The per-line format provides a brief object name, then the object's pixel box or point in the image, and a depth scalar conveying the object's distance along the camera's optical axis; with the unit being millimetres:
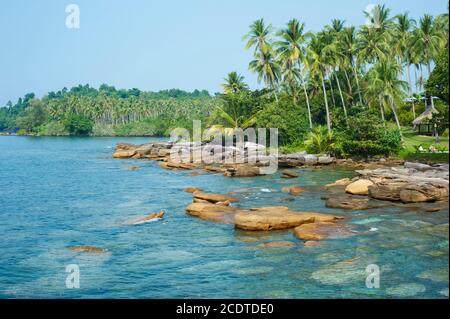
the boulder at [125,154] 69188
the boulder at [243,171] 42219
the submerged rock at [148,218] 24255
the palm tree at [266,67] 62406
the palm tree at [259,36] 61094
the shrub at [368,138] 44156
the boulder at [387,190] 26516
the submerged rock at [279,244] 18503
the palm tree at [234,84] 75312
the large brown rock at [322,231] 19328
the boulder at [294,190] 30912
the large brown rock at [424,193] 25125
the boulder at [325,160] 46812
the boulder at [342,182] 32688
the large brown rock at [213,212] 23516
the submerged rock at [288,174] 39875
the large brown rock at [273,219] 21094
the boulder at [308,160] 47250
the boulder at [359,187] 28527
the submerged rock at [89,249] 19250
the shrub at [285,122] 57938
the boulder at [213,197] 28219
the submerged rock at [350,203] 24986
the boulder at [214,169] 46581
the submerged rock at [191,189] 34212
